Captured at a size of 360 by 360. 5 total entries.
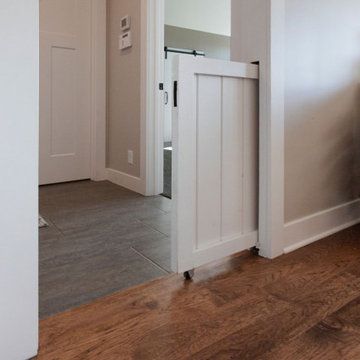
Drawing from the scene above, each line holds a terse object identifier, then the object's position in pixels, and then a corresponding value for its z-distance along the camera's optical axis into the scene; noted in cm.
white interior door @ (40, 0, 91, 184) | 291
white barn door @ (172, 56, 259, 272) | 129
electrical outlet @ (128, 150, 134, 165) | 289
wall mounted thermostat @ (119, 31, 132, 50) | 280
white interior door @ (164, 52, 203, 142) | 574
